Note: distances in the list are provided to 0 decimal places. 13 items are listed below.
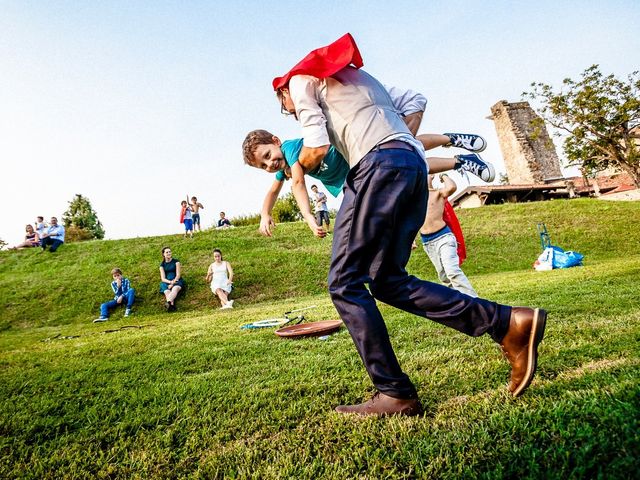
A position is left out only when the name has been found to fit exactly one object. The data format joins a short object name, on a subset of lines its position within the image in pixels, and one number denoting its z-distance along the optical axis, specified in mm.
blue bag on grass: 11803
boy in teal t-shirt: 2615
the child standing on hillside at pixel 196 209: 19156
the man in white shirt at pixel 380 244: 1988
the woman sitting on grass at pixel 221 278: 11305
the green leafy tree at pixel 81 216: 52469
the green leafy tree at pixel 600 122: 30798
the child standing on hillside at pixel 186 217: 17938
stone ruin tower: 37688
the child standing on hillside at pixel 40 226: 18297
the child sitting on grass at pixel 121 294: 11289
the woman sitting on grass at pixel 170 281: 11594
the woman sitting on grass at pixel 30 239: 19062
